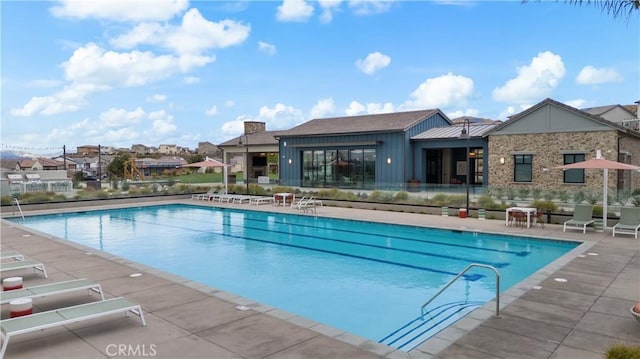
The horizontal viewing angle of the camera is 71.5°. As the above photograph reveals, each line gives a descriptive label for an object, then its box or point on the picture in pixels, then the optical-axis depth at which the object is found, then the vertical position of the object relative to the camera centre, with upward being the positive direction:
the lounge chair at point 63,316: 4.76 -1.62
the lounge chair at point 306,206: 19.14 -1.36
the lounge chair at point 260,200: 22.56 -1.25
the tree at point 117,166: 55.15 +1.35
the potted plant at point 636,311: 5.03 -1.60
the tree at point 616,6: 4.66 +1.77
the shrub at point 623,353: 3.80 -1.56
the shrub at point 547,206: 15.12 -1.13
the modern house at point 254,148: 34.59 +2.24
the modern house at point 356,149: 25.87 +1.60
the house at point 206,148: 104.36 +6.86
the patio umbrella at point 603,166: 12.57 +0.19
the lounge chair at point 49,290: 5.96 -1.58
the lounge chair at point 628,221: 12.18 -1.36
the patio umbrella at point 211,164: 23.68 +0.65
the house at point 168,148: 136.68 +8.84
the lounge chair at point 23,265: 7.85 -1.58
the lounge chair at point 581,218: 13.27 -1.36
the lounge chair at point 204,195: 24.71 -1.08
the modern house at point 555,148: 19.62 +1.19
